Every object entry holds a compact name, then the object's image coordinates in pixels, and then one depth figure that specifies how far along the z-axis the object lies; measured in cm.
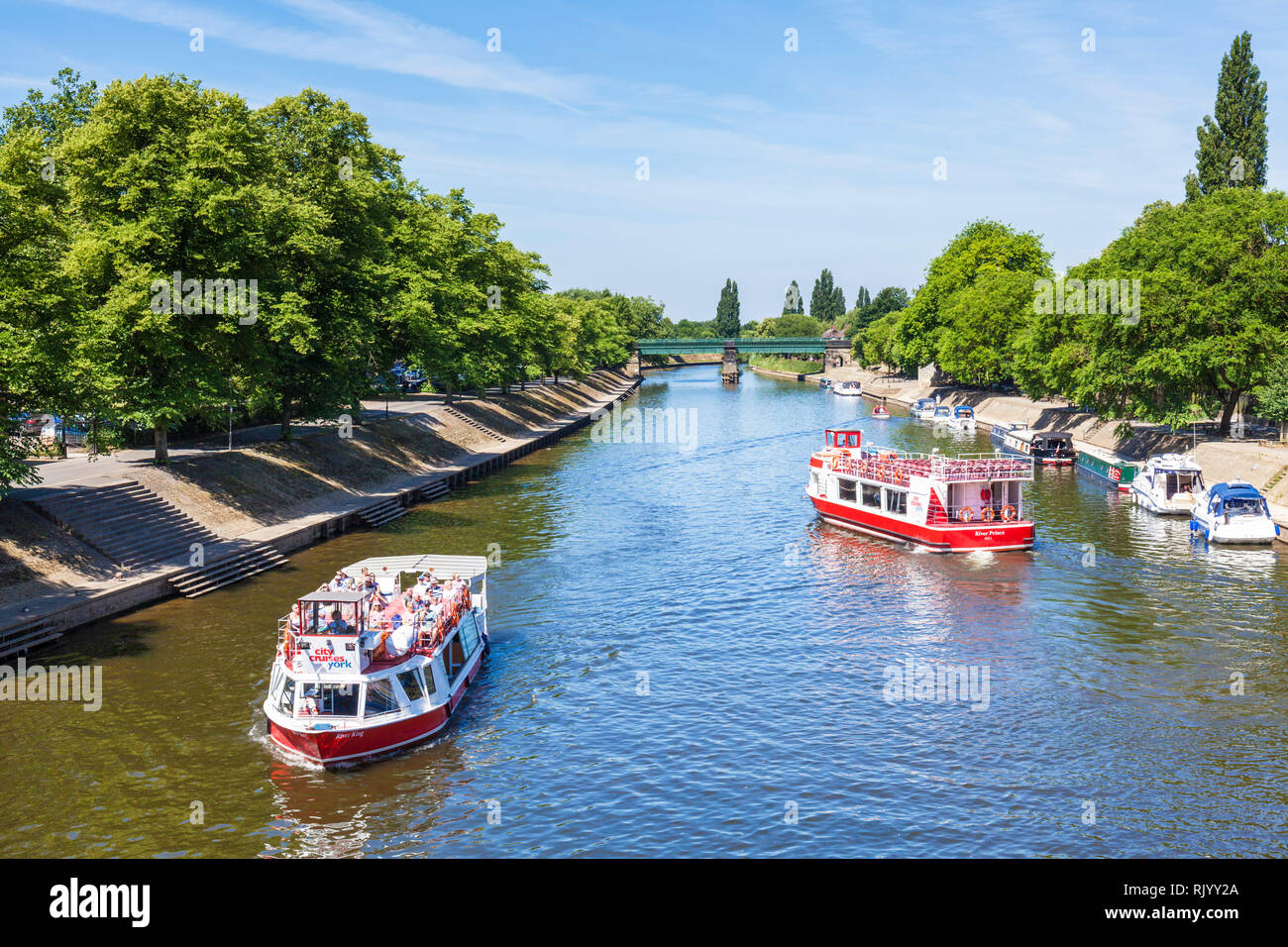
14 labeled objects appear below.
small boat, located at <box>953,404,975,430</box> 12278
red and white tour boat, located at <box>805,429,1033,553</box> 5425
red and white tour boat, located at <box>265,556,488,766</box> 2800
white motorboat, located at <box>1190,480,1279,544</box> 5319
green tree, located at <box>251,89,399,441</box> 5931
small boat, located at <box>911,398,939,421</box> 13862
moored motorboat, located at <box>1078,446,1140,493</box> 7262
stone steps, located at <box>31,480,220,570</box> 4466
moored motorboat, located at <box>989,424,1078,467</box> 8700
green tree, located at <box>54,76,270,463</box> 5012
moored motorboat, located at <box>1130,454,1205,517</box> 6181
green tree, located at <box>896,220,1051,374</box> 15200
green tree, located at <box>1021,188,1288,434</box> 6944
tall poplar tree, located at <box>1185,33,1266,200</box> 11375
